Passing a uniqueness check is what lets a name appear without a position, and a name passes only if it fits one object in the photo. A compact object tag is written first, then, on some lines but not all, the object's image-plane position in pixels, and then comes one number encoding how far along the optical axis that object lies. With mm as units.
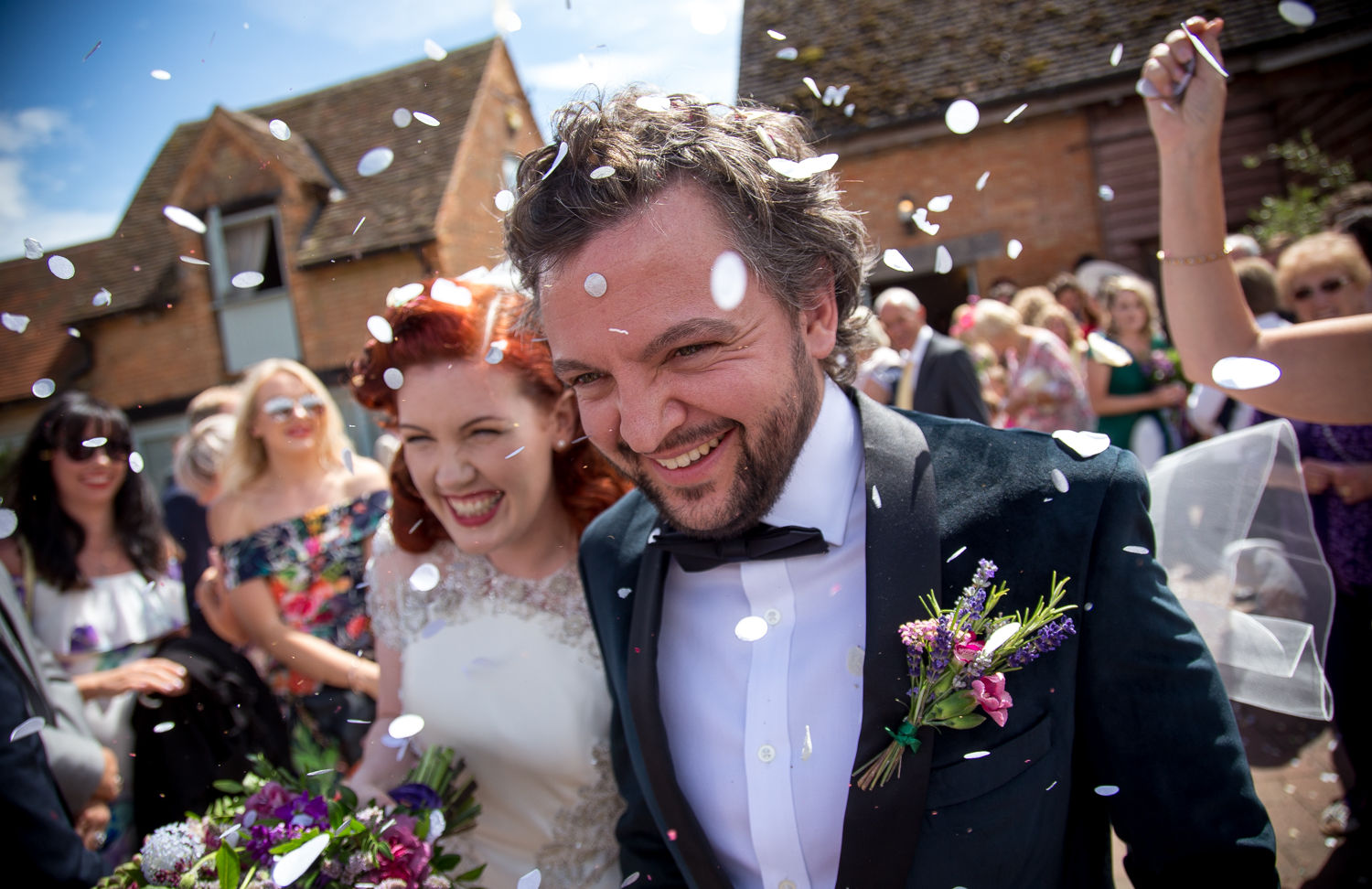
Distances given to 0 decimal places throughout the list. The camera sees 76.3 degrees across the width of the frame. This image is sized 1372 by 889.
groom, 518
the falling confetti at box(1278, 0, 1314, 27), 623
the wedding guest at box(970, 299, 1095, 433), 4274
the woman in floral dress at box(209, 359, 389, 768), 1235
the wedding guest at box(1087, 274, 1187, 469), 4217
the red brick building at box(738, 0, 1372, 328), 7201
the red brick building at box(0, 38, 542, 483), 9560
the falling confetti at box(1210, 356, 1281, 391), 657
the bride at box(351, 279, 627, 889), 817
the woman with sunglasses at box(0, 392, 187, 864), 1326
